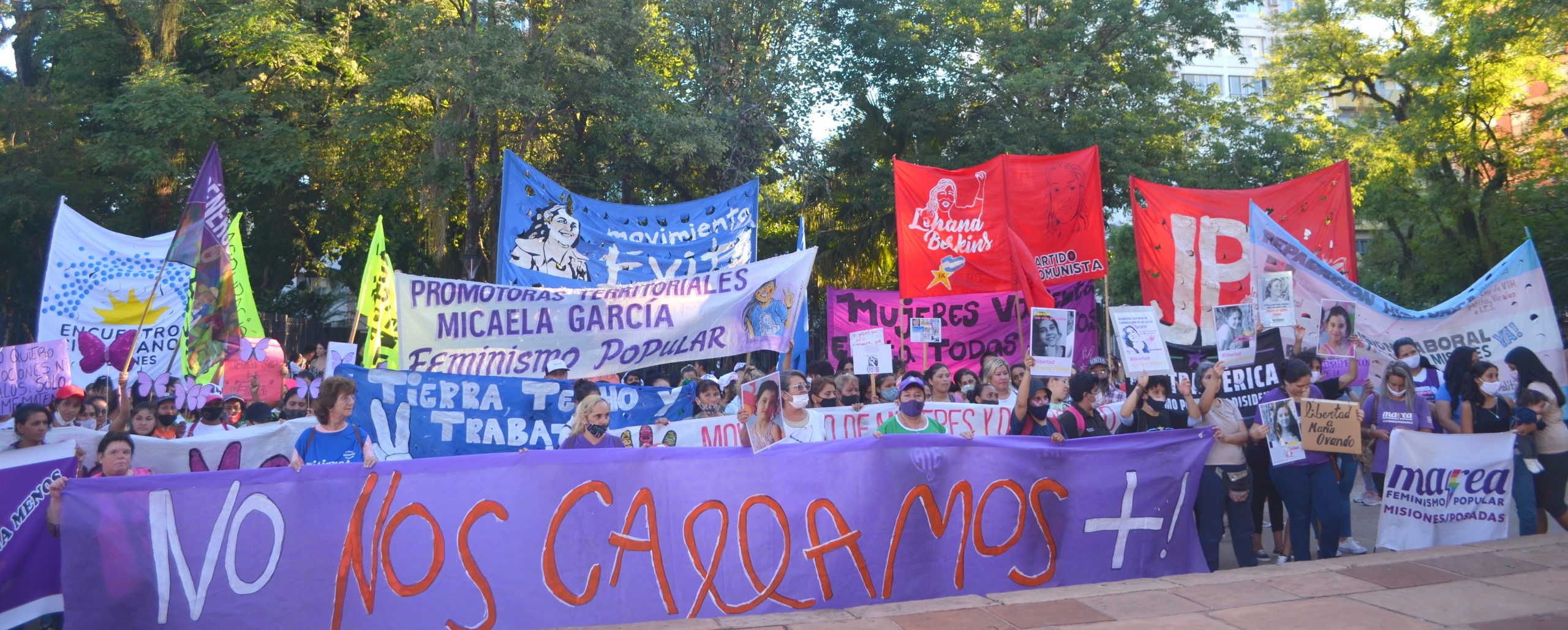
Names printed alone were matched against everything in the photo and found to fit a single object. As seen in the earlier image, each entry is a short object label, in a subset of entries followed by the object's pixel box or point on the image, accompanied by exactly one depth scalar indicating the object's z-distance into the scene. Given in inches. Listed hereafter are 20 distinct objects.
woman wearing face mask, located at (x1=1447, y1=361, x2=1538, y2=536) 299.6
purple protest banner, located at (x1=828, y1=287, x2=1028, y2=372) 564.7
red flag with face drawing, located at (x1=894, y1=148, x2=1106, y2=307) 427.2
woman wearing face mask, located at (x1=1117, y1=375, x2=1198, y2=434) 292.8
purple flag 309.4
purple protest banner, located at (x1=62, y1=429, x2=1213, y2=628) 217.5
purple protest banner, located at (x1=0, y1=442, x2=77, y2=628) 215.0
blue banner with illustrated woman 447.5
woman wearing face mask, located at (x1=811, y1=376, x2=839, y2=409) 331.9
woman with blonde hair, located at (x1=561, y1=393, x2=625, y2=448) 256.5
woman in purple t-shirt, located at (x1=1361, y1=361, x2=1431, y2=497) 329.1
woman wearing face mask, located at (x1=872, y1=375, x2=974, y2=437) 268.1
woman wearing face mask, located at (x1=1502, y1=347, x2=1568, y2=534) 295.4
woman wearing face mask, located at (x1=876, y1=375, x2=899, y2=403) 418.3
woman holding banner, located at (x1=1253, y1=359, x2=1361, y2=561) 276.4
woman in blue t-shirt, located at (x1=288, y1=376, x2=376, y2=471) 239.8
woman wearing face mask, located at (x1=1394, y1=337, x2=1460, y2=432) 361.4
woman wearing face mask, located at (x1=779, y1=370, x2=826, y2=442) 269.7
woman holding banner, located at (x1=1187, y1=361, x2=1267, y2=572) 275.4
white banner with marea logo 297.0
